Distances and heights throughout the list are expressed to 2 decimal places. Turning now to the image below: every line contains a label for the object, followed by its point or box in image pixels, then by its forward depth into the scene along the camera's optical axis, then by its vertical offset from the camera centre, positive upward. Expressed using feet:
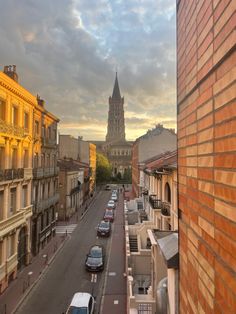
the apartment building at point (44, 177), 79.92 -3.78
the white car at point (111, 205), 155.12 -21.99
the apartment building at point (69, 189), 128.16 -11.43
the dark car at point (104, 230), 102.12 -23.26
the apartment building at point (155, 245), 19.93 -12.57
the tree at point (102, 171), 295.69 -6.00
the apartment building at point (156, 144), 146.61 +11.08
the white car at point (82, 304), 46.19 -22.96
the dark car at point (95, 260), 70.44 -23.88
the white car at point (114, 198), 193.10 -22.32
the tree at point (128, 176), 320.19 -12.06
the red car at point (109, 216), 126.82 -22.79
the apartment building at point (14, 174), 58.23 -2.09
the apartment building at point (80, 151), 205.67 +10.20
